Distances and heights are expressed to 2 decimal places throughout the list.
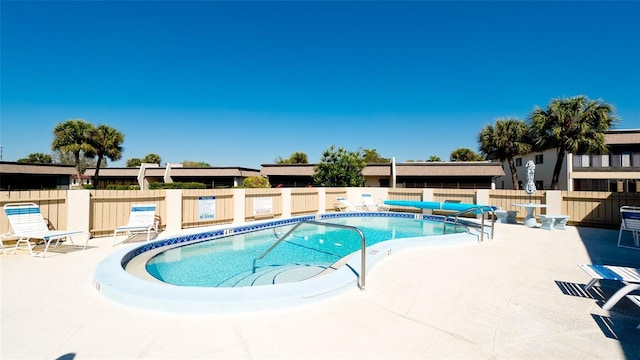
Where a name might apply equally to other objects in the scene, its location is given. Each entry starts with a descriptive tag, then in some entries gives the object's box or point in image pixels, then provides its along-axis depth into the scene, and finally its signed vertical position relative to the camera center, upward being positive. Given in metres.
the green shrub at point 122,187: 25.16 -0.80
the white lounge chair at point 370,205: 15.71 -1.43
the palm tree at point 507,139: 21.67 +3.51
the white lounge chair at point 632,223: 6.89 -1.04
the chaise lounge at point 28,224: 5.96 -1.09
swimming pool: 3.43 -1.88
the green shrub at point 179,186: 24.05 -0.58
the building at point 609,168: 20.62 +1.19
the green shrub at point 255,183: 20.91 -0.23
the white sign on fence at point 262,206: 11.97 -1.17
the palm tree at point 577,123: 15.73 +3.61
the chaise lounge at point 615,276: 3.24 -1.23
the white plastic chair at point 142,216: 7.81 -1.08
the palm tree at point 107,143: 25.48 +3.49
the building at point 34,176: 24.50 +0.27
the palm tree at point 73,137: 24.36 +3.83
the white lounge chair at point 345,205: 15.44 -1.42
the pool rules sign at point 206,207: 10.21 -1.07
